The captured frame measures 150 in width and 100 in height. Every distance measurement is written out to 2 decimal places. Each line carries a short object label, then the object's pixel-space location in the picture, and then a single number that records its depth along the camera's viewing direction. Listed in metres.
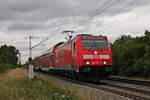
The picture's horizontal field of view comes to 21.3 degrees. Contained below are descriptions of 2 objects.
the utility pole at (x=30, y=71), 30.51
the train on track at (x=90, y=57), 26.94
